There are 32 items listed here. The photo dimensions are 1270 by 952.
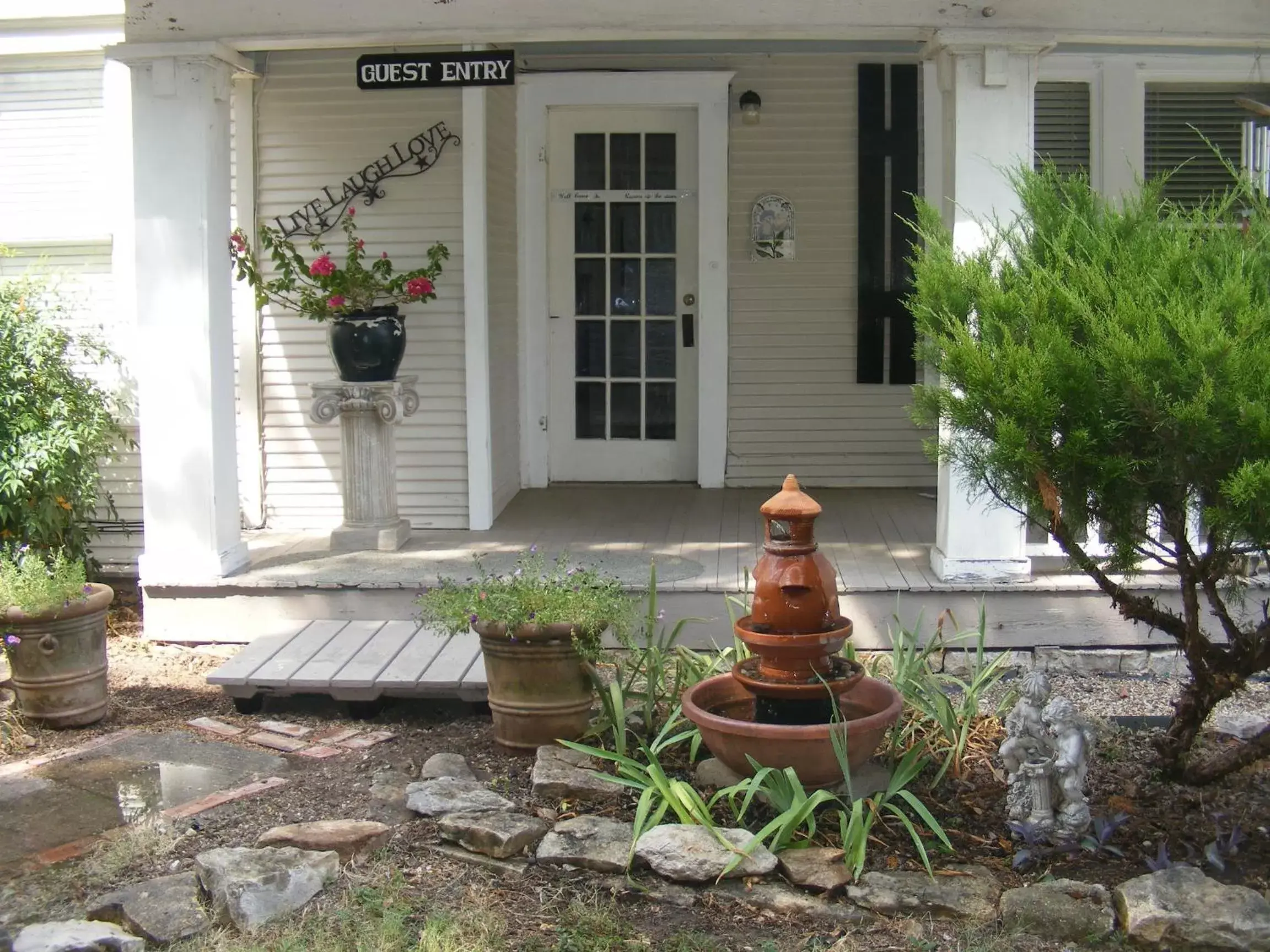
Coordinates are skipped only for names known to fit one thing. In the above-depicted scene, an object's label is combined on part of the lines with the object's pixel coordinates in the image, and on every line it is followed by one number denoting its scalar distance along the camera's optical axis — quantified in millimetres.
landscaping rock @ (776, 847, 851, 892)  3484
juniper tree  3189
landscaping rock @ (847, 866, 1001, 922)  3375
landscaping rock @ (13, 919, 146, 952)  3104
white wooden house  5727
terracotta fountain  3814
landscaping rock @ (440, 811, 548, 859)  3680
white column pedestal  6656
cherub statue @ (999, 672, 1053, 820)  3639
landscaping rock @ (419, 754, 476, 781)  4281
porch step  4922
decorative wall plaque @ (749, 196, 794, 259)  8258
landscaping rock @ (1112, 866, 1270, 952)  3146
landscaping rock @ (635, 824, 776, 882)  3521
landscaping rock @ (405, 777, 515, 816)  3943
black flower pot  6629
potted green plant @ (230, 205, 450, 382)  6645
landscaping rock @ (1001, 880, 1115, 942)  3256
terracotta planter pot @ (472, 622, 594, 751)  4387
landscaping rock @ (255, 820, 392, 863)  3695
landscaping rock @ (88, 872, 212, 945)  3289
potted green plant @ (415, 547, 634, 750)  4363
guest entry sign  5961
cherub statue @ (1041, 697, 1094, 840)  3611
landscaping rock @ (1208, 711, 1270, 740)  4551
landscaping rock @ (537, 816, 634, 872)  3623
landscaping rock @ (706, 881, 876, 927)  3393
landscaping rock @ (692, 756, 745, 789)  4125
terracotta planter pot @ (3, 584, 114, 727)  4867
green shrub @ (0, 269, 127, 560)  6168
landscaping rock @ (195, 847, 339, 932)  3340
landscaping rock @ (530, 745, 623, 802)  4039
